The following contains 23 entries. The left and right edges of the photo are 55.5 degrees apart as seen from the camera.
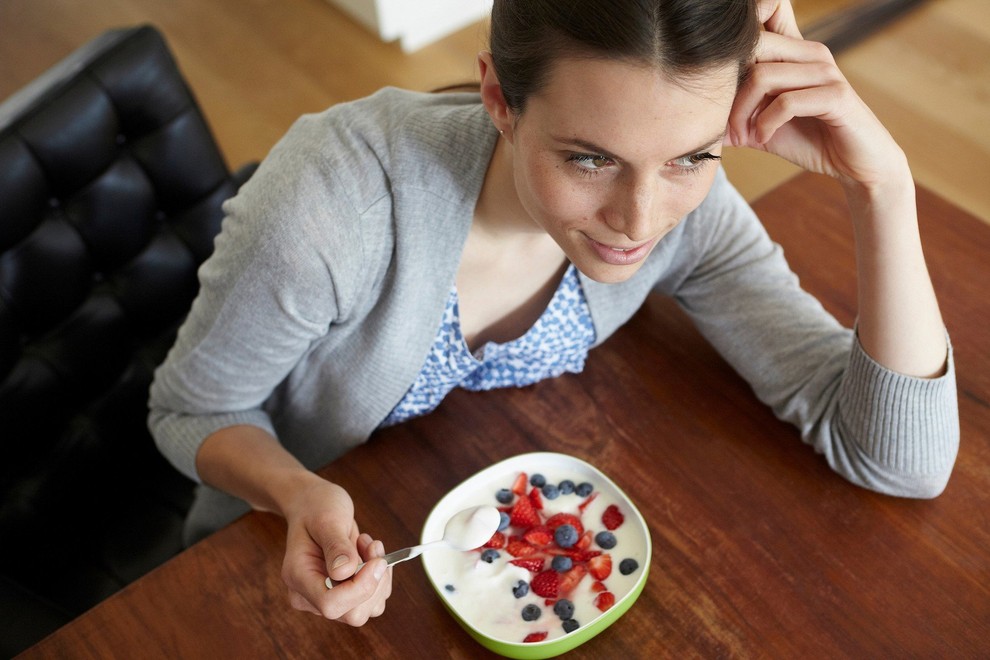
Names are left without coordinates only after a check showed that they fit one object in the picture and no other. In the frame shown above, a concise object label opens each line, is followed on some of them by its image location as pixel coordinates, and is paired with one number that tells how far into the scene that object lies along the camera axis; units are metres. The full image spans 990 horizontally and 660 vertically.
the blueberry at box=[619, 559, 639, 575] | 1.03
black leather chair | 1.27
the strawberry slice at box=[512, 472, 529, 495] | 1.11
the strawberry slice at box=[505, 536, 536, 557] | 1.06
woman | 0.94
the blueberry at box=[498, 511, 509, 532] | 1.07
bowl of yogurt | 0.98
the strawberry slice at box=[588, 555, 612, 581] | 1.03
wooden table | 1.00
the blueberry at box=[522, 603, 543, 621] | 1.00
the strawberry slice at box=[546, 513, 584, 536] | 1.07
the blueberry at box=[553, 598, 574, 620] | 0.99
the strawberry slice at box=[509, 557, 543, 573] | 1.04
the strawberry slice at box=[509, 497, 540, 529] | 1.07
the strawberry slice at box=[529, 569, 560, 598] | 1.02
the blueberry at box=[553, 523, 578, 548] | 1.05
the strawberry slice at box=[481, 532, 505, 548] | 1.06
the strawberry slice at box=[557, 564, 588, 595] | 1.03
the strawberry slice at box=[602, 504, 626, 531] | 1.07
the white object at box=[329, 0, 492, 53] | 3.14
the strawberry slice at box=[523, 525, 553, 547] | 1.06
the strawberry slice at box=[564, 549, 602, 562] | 1.05
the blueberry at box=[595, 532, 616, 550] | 1.05
